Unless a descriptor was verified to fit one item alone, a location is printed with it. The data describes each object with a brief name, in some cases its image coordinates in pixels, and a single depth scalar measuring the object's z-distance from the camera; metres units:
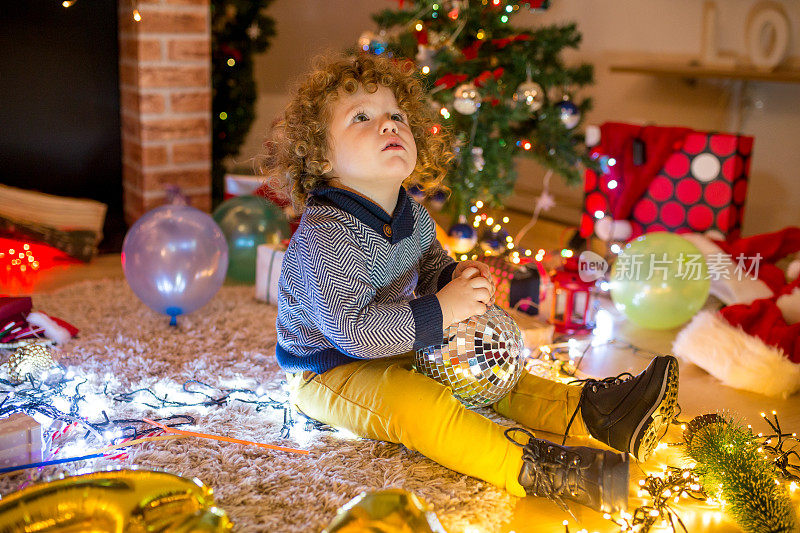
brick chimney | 2.75
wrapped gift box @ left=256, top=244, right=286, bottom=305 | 2.16
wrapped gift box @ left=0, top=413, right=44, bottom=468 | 1.24
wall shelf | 2.78
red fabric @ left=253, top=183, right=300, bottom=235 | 2.38
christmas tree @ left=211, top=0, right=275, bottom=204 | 3.09
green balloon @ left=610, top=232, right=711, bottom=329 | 1.97
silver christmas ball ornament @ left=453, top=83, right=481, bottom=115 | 2.27
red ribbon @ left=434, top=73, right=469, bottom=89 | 2.38
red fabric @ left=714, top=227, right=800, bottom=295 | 2.37
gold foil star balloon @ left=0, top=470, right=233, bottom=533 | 0.97
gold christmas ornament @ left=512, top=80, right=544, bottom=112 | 2.32
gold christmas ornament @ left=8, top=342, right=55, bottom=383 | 1.56
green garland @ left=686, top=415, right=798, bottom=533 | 1.13
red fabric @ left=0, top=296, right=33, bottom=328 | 1.78
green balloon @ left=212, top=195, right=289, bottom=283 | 2.35
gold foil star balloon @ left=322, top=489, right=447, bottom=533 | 0.98
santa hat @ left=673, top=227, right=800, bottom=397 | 1.73
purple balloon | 1.89
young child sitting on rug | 1.27
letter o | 2.85
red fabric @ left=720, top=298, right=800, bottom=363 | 1.84
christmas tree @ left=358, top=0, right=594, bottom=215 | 2.38
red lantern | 2.04
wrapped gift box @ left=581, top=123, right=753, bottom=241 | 2.64
